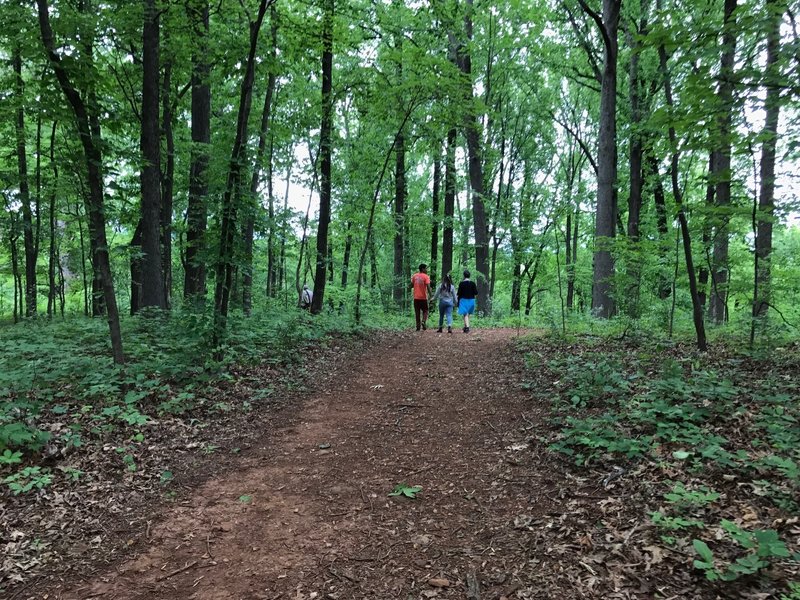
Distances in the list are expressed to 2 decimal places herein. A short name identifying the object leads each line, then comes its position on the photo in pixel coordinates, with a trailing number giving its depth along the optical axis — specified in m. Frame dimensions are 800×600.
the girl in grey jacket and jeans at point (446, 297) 12.81
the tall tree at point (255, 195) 7.84
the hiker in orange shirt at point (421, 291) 12.83
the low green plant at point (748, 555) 2.29
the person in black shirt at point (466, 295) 13.15
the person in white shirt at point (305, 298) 16.03
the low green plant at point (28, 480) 3.62
